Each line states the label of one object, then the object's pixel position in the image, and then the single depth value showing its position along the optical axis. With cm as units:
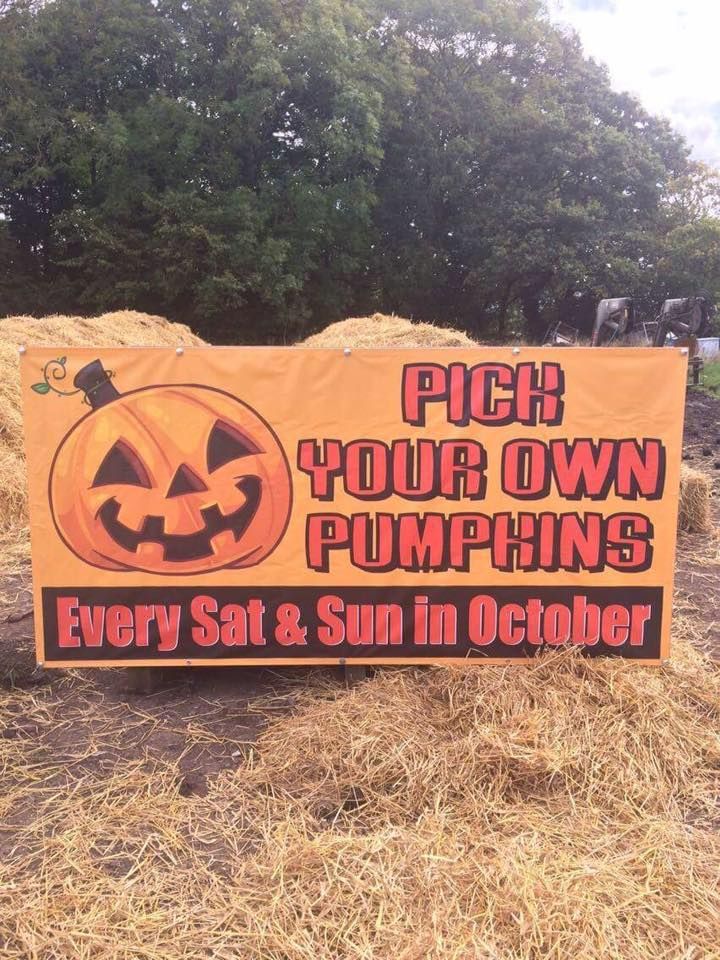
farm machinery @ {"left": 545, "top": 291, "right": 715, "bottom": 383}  1544
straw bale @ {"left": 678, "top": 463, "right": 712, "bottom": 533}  657
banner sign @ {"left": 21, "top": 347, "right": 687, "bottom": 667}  337
